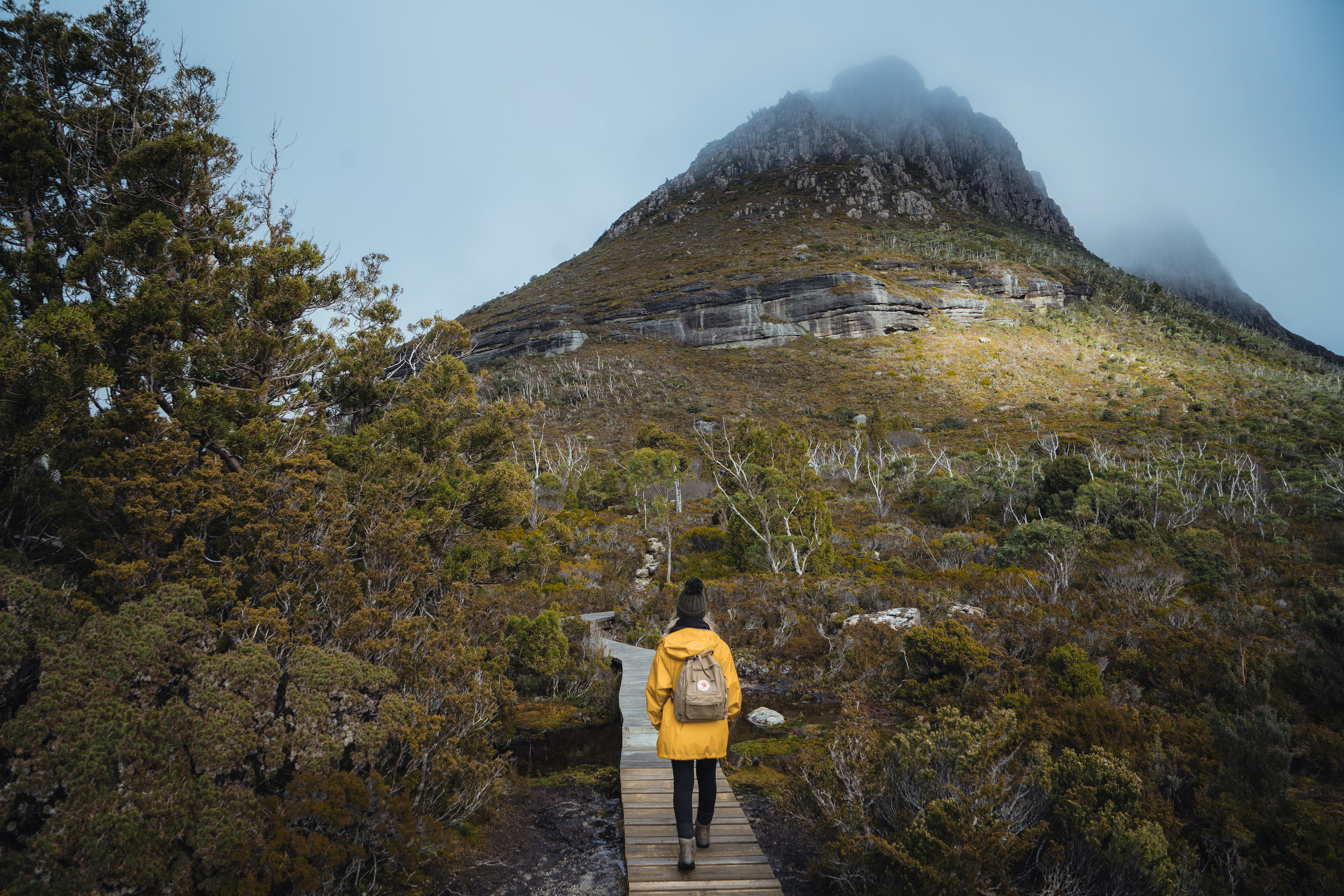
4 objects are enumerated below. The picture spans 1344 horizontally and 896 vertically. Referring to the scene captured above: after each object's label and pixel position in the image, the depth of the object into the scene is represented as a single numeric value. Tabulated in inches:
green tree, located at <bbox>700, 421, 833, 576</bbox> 637.3
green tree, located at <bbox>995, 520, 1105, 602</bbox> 544.4
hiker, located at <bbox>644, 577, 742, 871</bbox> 141.6
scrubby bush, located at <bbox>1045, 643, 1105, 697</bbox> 294.4
